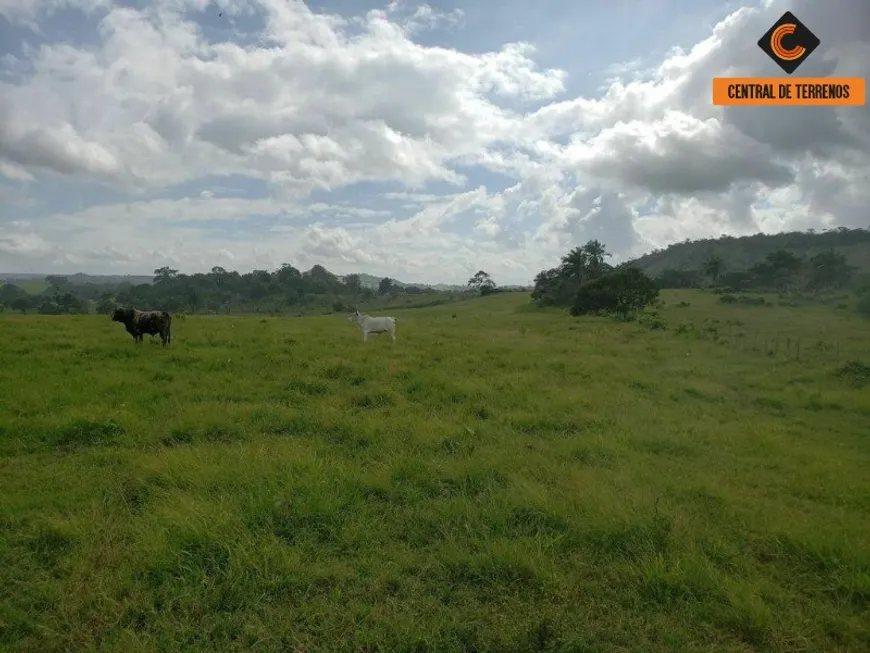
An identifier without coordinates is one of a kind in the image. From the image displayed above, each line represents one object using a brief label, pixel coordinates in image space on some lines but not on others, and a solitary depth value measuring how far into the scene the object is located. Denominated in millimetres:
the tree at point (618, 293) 44000
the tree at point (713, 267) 82500
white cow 20625
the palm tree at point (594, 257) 64875
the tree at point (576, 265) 65125
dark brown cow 15219
